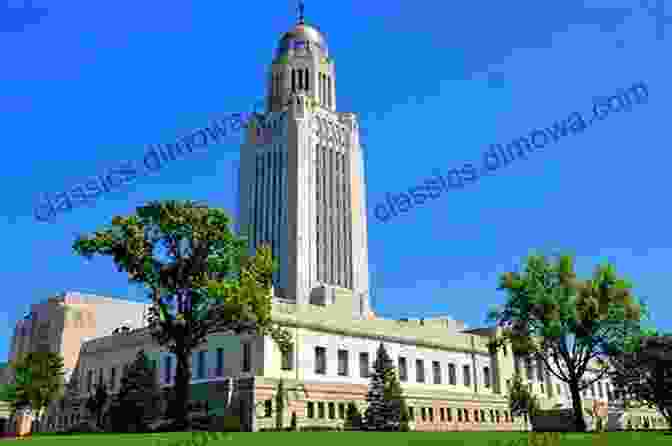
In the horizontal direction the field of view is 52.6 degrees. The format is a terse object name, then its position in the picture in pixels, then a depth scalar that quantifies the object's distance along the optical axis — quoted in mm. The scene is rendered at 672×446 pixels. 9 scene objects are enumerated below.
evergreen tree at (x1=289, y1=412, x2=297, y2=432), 47125
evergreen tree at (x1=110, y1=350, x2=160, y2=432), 50219
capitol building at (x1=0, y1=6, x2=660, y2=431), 51438
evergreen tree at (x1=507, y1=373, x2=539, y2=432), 67375
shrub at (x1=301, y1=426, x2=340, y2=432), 45497
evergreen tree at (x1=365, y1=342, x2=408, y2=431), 47969
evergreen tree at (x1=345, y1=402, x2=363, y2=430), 50969
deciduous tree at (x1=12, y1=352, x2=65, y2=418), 66875
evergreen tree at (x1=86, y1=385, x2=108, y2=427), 61088
